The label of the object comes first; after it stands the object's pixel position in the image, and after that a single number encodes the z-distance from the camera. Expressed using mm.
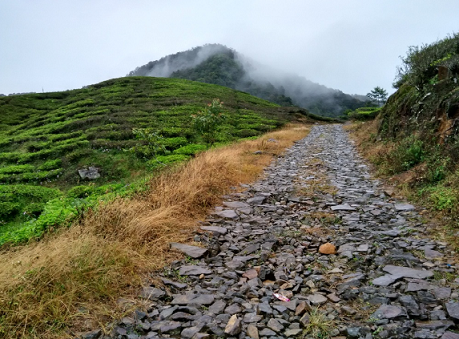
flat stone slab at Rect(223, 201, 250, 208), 7340
